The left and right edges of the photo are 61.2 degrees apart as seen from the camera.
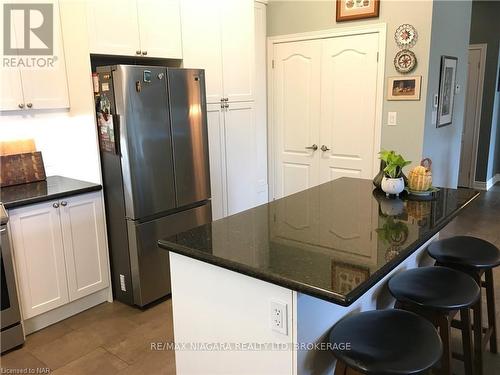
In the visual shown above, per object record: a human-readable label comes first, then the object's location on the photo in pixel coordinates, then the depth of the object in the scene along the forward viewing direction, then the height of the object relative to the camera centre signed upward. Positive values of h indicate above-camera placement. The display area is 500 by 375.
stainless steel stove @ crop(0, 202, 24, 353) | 2.44 -1.17
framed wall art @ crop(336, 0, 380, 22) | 3.77 +0.77
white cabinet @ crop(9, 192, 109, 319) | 2.60 -0.96
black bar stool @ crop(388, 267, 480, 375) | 1.71 -0.82
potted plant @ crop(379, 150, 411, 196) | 2.31 -0.43
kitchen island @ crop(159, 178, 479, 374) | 1.42 -0.58
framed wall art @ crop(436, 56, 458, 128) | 3.98 +0.04
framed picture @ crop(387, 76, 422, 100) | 3.69 +0.06
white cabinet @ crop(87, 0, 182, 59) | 2.76 +0.50
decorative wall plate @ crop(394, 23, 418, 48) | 3.62 +0.50
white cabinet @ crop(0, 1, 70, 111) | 2.72 +0.14
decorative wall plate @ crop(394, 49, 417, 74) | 3.66 +0.29
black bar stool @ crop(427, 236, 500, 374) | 2.12 -0.83
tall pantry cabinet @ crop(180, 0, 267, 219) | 3.46 +0.11
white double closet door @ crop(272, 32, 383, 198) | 3.97 -0.13
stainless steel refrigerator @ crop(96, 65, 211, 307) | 2.77 -0.44
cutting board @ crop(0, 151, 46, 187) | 2.89 -0.46
